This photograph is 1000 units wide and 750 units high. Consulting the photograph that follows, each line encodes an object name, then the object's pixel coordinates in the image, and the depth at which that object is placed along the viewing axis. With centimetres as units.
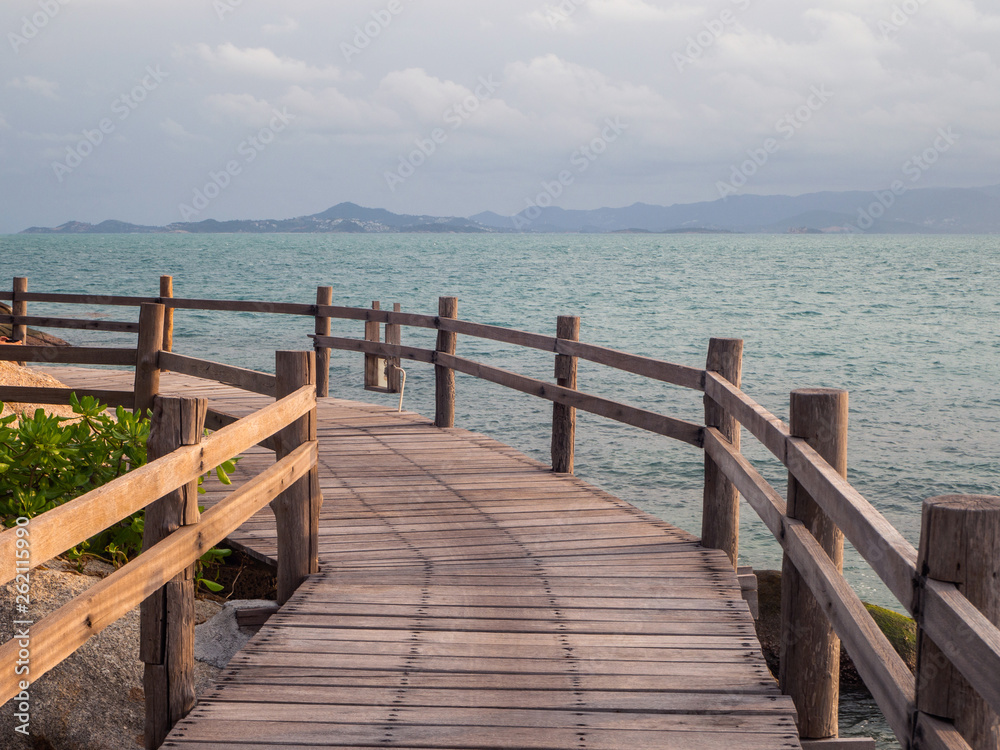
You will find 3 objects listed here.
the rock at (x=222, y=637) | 412
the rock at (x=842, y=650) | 665
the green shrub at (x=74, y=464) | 484
